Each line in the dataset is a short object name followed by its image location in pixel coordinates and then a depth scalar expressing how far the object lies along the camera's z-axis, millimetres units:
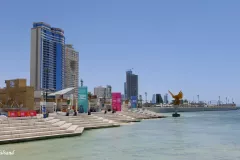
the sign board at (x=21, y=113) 30997
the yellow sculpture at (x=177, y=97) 99750
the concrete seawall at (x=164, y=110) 166125
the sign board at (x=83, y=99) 46406
